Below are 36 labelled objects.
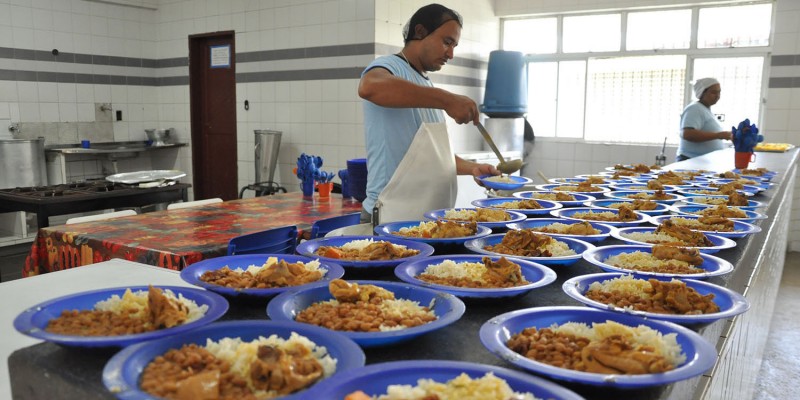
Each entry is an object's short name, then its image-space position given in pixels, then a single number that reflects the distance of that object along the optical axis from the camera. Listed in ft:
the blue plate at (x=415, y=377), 2.72
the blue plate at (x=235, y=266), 4.05
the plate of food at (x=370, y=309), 3.40
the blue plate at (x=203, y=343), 2.70
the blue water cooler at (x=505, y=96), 24.23
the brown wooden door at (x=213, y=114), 24.58
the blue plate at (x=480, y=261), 4.12
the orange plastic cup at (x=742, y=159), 14.32
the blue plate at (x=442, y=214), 7.28
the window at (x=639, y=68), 22.47
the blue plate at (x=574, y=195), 8.98
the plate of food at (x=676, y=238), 6.00
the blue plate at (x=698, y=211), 7.53
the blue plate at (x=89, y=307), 3.10
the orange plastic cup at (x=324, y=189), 13.94
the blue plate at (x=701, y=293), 3.73
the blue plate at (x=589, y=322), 2.86
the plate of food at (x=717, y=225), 6.43
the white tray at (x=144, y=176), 14.83
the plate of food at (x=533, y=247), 5.31
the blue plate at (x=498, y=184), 8.92
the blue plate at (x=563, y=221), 6.19
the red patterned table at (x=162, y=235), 8.82
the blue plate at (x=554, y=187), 10.33
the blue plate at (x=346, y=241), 4.93
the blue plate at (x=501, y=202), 8.34
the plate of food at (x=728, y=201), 8.64
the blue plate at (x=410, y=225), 5.93
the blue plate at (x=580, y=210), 7.17
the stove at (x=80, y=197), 12.67
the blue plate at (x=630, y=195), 9.16
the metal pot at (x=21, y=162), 20.08
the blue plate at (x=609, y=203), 7.95
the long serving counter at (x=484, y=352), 3.11
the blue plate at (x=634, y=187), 10.40
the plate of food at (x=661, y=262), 4.95
